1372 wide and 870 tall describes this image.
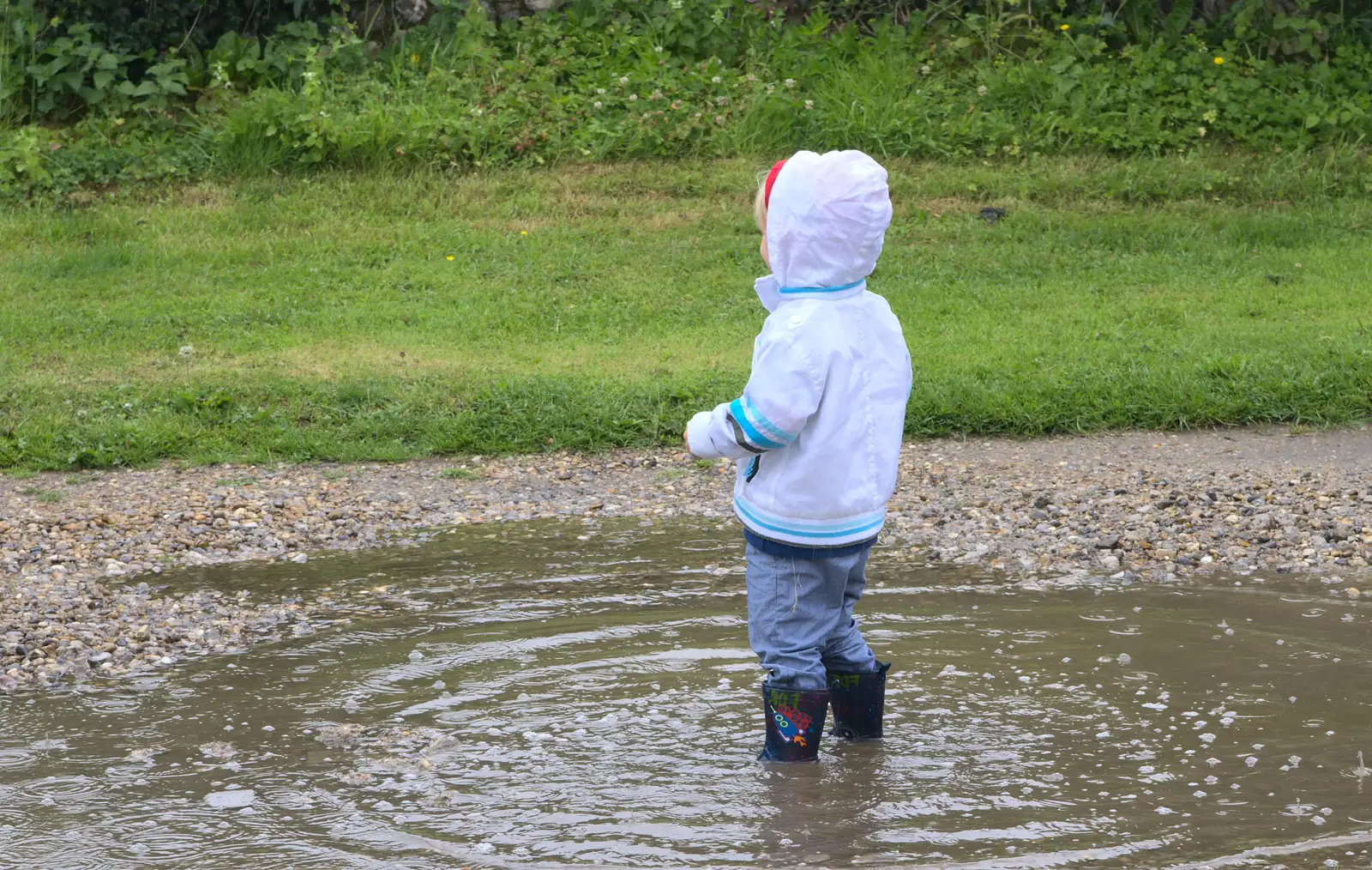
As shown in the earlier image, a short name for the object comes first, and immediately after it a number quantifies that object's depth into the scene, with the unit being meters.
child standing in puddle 7.09
